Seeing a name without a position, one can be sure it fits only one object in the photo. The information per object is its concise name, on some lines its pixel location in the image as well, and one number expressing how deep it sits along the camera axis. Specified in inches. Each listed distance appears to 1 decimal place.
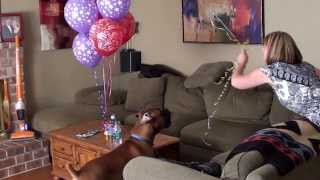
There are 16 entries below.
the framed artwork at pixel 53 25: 183.6
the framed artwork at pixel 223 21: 167.0
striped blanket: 75.5
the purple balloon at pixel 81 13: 137.5
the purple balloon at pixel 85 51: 144.3
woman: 79.9
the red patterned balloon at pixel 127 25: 141.6
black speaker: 207.9
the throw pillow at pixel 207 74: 162.7
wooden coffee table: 129.6
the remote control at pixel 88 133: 139.1
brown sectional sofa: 144.8
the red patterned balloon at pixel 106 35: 135.8
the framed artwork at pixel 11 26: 167.3
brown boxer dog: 103.2
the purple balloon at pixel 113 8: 134.0
